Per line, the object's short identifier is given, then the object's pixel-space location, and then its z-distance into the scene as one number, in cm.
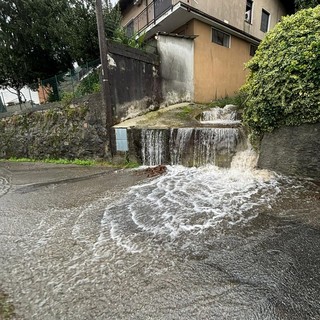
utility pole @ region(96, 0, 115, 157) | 709
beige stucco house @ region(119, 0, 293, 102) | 1012
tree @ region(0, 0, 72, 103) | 1080
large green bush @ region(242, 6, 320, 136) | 450
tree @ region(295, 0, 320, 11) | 960
